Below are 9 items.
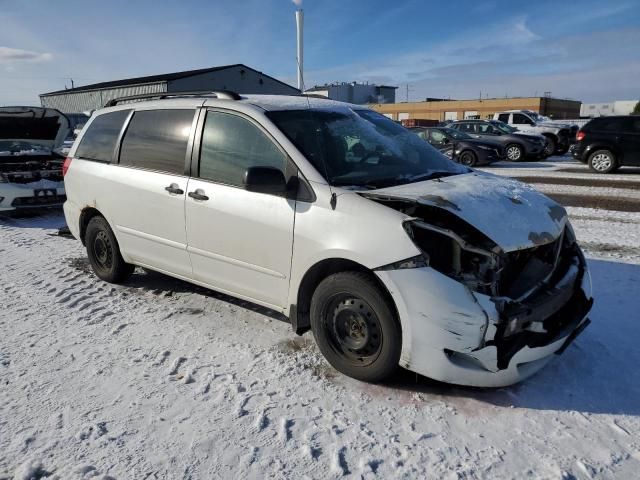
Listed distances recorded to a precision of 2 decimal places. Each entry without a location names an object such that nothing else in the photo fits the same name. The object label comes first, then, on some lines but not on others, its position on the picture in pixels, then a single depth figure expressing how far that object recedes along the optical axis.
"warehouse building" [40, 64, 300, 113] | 33.56
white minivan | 2.85
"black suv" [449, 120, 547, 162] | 17.94
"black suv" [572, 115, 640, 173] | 13.73
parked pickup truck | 20.52
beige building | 64.19
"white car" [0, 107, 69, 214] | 8.20
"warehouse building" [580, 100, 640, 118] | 60.31
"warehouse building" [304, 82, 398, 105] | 72.31
